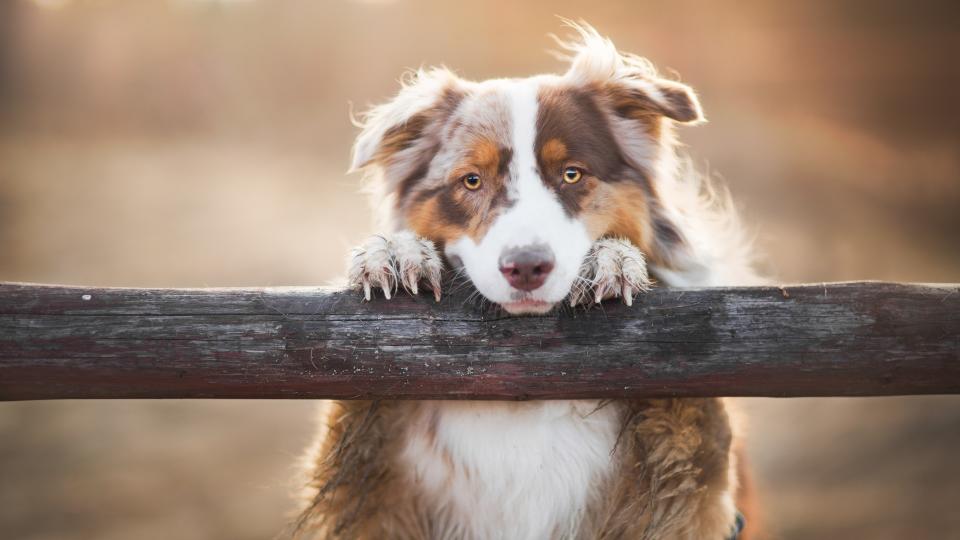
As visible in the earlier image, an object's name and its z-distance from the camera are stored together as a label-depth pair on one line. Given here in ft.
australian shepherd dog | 8.20
